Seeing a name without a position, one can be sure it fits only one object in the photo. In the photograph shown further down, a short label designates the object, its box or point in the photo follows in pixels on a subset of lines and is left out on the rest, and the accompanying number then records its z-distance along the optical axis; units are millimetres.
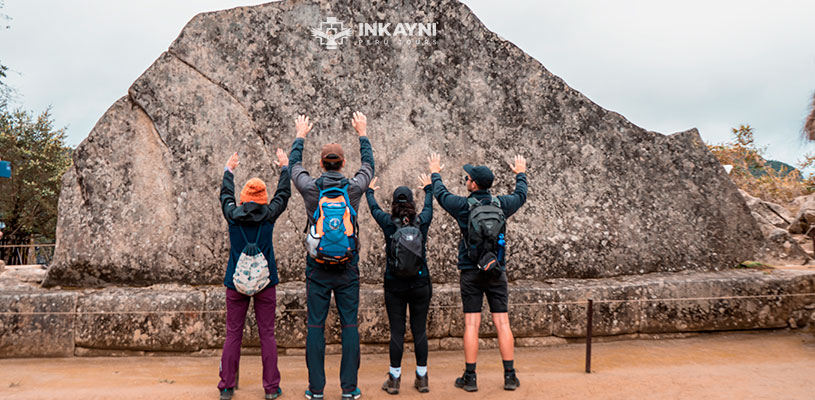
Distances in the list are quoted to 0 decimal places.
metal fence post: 4117
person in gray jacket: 3359
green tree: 14414
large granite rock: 5062
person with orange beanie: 3416
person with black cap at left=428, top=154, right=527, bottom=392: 3582
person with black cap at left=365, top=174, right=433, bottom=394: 3576
